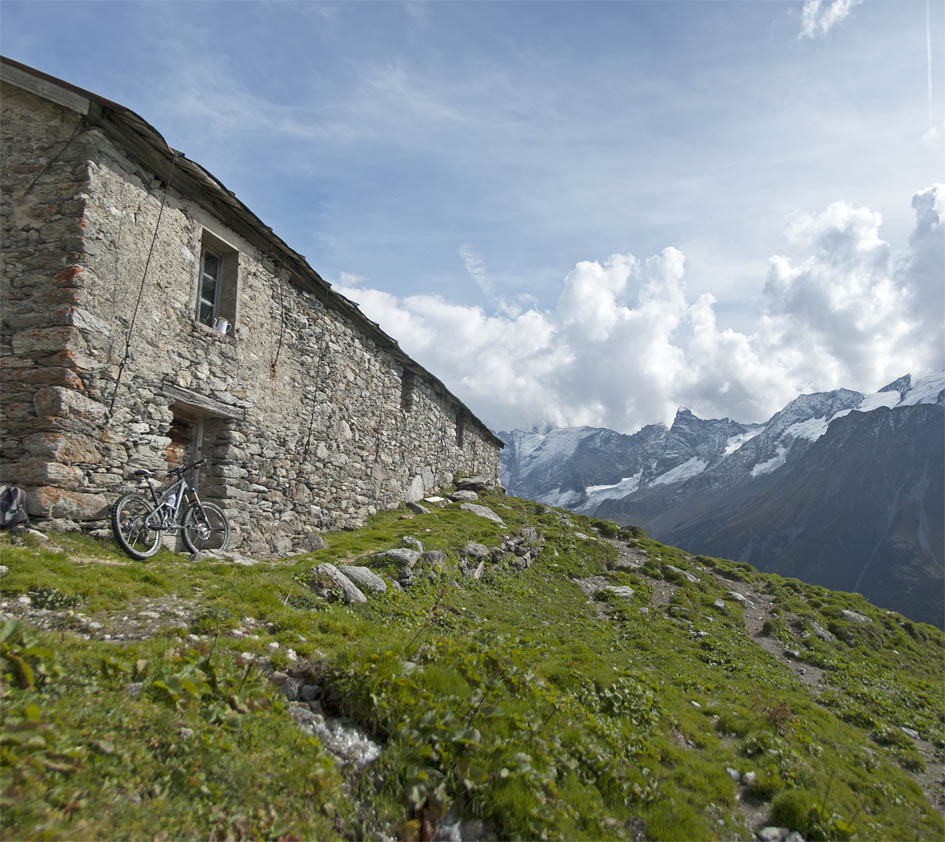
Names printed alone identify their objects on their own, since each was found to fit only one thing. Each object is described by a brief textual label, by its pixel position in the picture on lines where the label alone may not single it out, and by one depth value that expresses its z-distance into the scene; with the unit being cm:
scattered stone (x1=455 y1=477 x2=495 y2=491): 2488
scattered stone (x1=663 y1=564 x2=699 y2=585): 1762
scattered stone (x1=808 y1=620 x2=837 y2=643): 1541
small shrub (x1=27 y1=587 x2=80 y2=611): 557
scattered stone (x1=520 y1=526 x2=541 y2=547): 1740
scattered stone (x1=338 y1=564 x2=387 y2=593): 881
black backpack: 727
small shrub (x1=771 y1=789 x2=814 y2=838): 568
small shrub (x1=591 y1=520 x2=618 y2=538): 2328
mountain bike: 853
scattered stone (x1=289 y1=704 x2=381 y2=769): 441
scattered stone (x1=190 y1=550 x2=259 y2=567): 936
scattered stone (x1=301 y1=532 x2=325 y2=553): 1248
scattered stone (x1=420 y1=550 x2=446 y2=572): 1133
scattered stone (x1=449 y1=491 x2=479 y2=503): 2239
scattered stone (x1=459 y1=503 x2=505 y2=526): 1950
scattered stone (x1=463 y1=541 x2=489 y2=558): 1361
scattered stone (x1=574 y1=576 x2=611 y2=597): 1533
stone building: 819
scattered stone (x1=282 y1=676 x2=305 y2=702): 496
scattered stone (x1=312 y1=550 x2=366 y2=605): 802
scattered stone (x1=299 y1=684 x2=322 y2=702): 503
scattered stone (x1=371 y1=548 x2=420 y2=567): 1034
